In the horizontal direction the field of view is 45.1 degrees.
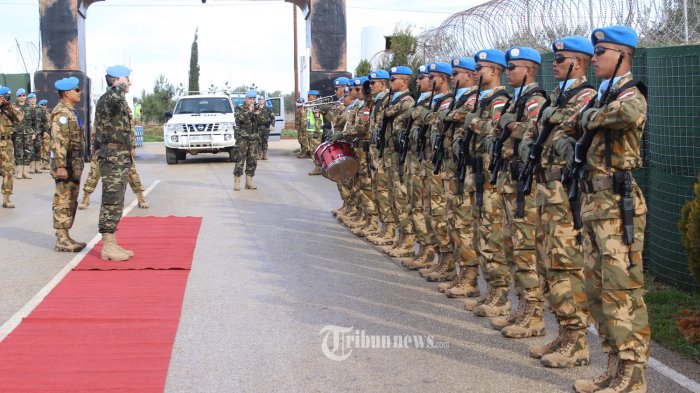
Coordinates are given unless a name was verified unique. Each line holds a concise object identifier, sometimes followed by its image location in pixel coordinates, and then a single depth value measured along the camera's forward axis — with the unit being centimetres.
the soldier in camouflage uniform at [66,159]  963
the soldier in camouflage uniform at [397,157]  923
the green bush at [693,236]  646
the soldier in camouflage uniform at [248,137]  1636
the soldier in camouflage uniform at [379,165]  1007
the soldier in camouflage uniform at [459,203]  734
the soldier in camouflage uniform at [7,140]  1403
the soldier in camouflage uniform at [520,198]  609
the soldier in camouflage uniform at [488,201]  675
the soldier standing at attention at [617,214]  473
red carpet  517
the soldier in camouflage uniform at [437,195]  817
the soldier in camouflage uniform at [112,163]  914
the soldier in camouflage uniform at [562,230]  541
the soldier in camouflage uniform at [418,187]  861
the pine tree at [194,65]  6688
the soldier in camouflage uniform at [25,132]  2008
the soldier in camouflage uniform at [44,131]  2093
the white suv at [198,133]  2306
